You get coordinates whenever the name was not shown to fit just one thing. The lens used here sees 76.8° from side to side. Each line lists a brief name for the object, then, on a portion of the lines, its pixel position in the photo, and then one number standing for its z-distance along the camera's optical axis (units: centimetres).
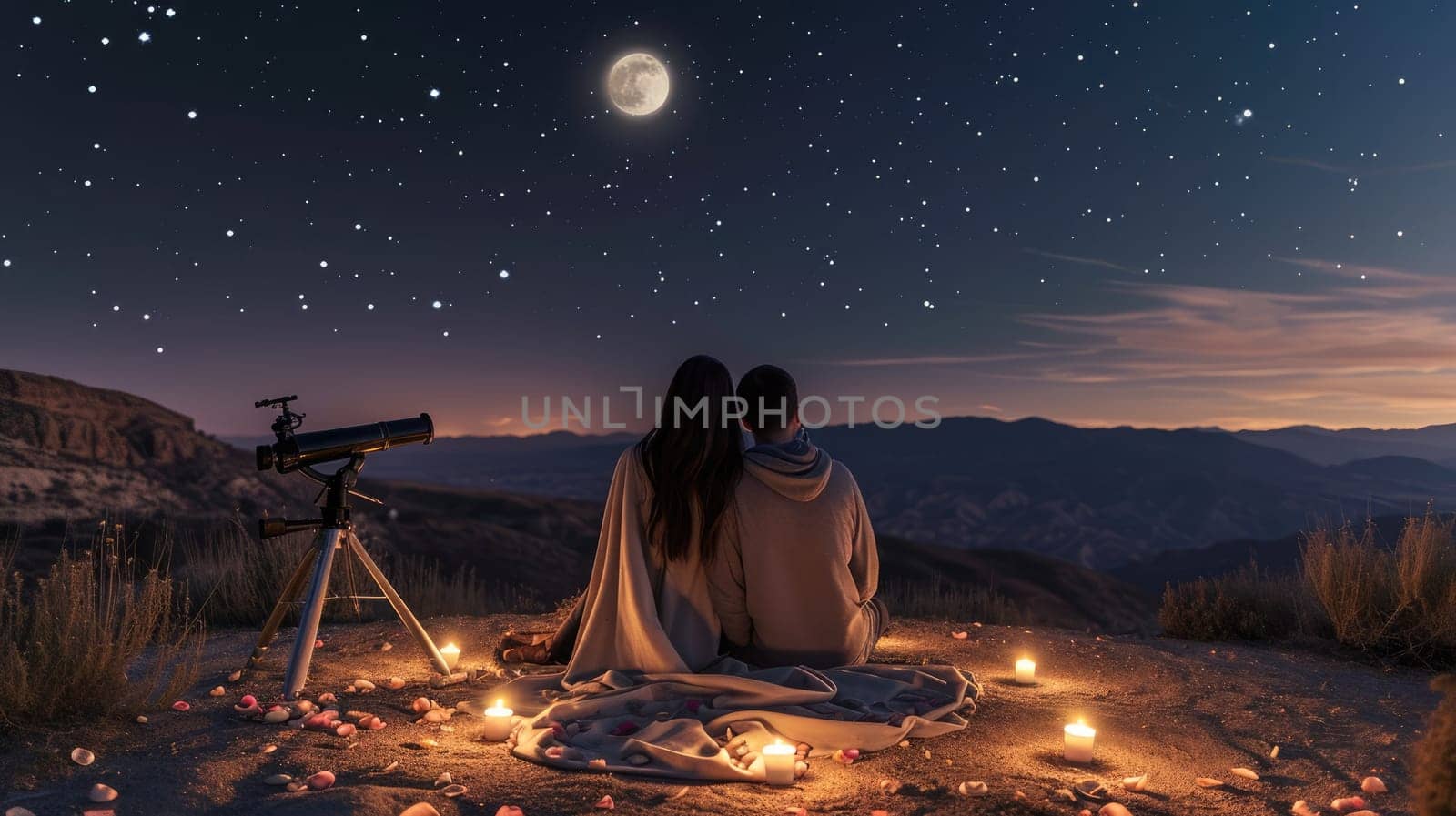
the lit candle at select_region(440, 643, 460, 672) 556
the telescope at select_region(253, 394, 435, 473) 462
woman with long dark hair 470
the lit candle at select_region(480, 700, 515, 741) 414
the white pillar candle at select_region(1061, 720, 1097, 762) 398
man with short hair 480
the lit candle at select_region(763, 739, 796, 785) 362
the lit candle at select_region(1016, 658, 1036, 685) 548
